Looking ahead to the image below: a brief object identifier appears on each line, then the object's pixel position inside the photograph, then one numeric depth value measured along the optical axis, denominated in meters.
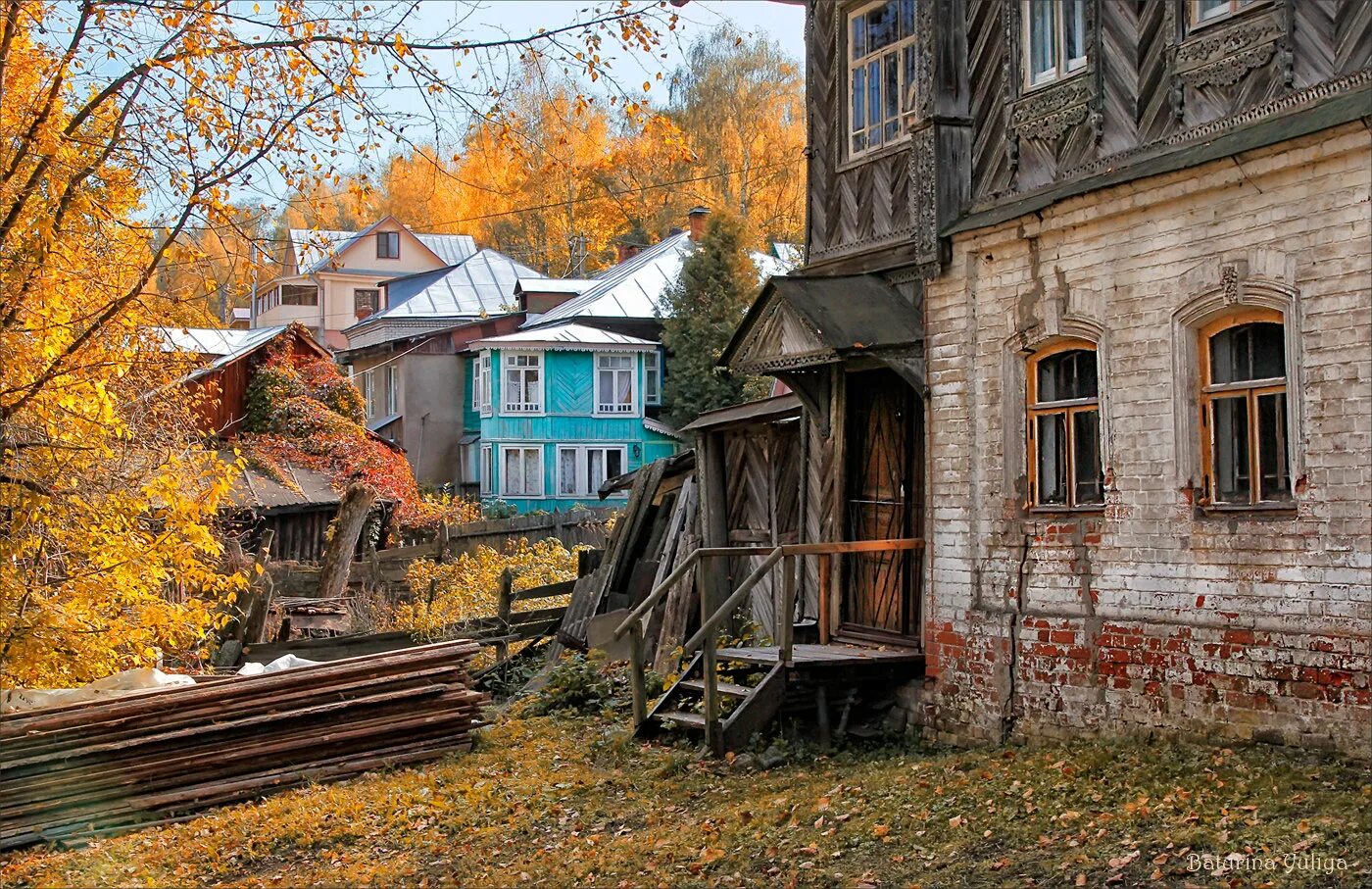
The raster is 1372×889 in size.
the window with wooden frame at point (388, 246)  63.94
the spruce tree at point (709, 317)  39.06
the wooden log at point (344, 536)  21.36
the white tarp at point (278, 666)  13.74
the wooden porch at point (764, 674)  11.34
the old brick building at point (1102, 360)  8.41
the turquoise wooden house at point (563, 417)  41.34
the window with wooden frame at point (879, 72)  12.87
